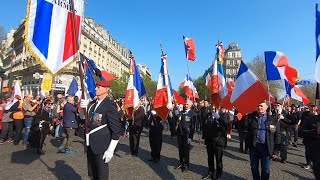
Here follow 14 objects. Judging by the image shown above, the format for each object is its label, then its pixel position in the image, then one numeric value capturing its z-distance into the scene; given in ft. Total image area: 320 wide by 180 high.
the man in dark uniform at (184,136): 25.17
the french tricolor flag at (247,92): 19.67
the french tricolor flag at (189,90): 44.81
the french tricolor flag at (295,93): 39.29
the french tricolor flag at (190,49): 39.09
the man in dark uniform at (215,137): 22.25
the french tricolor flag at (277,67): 29.33
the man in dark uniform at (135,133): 32.05
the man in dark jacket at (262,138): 18.56
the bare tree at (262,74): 165.27
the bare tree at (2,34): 155.23
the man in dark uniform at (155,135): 29.52
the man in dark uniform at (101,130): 15.51
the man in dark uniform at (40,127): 30.83
